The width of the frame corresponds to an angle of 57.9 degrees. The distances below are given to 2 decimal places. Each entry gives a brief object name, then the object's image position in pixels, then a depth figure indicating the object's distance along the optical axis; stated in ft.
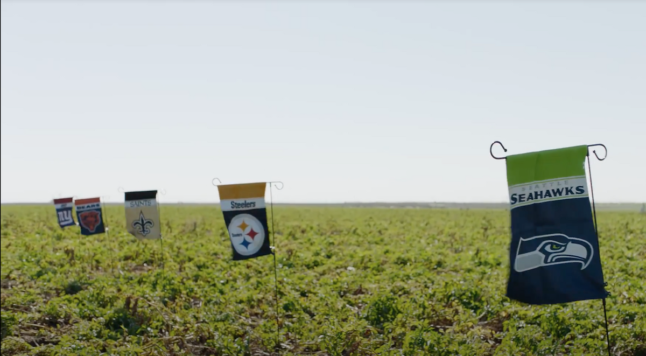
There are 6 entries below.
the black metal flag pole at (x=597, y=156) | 21.00
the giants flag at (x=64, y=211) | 72.67
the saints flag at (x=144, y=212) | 49.88
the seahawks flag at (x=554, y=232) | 21.27
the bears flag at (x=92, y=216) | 62.44
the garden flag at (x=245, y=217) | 34.55
